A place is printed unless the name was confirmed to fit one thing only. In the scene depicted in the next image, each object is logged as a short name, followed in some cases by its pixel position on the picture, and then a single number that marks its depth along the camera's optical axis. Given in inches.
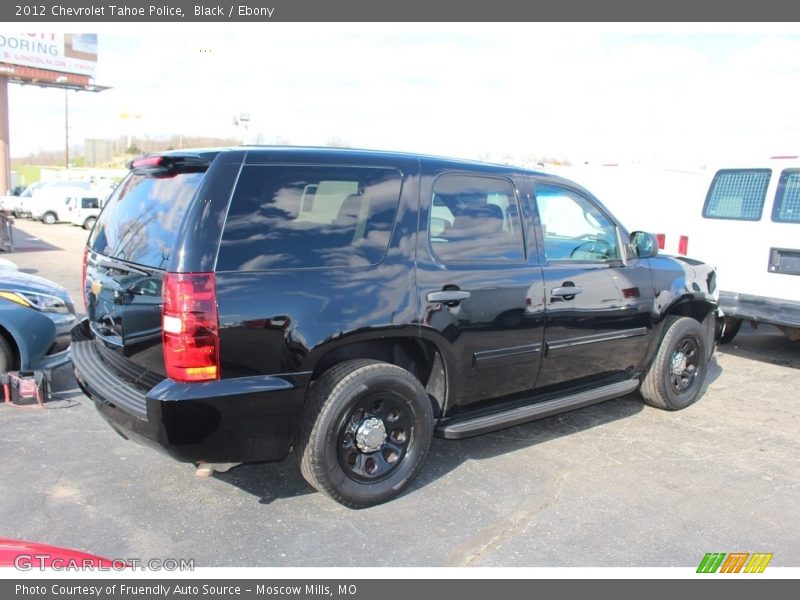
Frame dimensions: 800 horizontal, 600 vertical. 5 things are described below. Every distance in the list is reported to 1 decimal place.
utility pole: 2374.0
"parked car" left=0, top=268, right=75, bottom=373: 209.2
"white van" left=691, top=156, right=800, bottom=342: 258.5
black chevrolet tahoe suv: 123.6
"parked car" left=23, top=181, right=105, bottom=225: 1151.0
